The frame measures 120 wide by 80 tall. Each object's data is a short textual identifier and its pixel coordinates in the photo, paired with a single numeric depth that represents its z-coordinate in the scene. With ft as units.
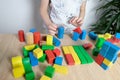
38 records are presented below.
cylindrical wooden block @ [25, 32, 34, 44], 2.06
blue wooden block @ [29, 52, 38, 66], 1.74
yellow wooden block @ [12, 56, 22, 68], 1.66
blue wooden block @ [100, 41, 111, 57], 1.79
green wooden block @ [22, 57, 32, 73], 1.65
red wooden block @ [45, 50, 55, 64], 1.81
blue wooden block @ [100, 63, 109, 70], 1.83
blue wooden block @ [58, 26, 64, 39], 2.31
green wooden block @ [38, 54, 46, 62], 1.83
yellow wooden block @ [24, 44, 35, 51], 1.95
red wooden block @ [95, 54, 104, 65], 1.89
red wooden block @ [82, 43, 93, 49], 2.19
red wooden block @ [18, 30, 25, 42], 2.17
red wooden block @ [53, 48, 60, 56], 1.91
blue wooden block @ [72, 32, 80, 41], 2.33
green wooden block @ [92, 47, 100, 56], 2.05
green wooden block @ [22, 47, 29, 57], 1.87
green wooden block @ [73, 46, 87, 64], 1.90
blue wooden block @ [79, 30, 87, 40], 2.36
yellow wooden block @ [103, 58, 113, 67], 1.80
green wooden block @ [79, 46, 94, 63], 1.94
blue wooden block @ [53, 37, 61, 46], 2.16
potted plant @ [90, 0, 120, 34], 3.45
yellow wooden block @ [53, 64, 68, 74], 1.70
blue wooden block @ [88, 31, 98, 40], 2.44
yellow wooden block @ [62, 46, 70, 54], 2.00
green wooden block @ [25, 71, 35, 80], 1.54
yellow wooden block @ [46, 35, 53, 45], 2.09
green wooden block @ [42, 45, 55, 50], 1.98
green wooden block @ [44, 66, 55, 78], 1.60
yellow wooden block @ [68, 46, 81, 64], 1.86
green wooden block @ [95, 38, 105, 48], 2.14
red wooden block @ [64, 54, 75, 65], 1.83
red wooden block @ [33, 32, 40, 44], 2.08
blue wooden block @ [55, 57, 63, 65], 1.79
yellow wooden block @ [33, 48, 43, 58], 1.78
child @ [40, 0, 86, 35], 2.86
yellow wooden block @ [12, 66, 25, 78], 1.57
